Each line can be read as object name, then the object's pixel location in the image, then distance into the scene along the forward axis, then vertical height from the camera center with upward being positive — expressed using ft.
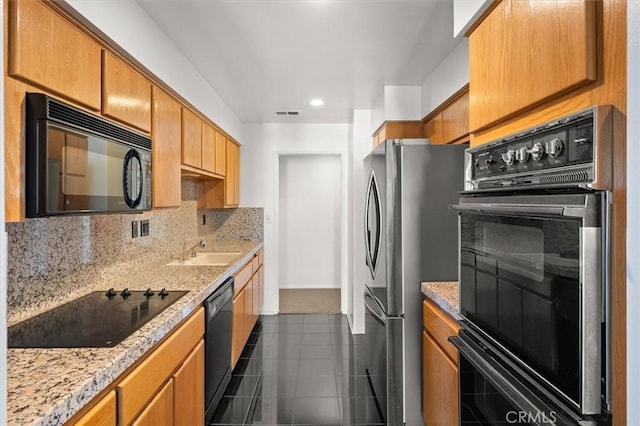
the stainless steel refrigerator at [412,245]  7.17 -0.63
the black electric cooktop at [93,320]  4.30 -1.43
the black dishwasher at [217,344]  7.11 -2.73
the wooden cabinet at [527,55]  3.03 +1.55
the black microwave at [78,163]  3.82 +0.62
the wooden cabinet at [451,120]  7.74 +2.13
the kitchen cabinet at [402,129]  10.68 +2.38
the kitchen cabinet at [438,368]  5.63 -2.57
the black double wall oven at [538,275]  2.75 -0.58
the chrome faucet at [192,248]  11.10 -1.09
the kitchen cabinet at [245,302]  9.67 -2.72
